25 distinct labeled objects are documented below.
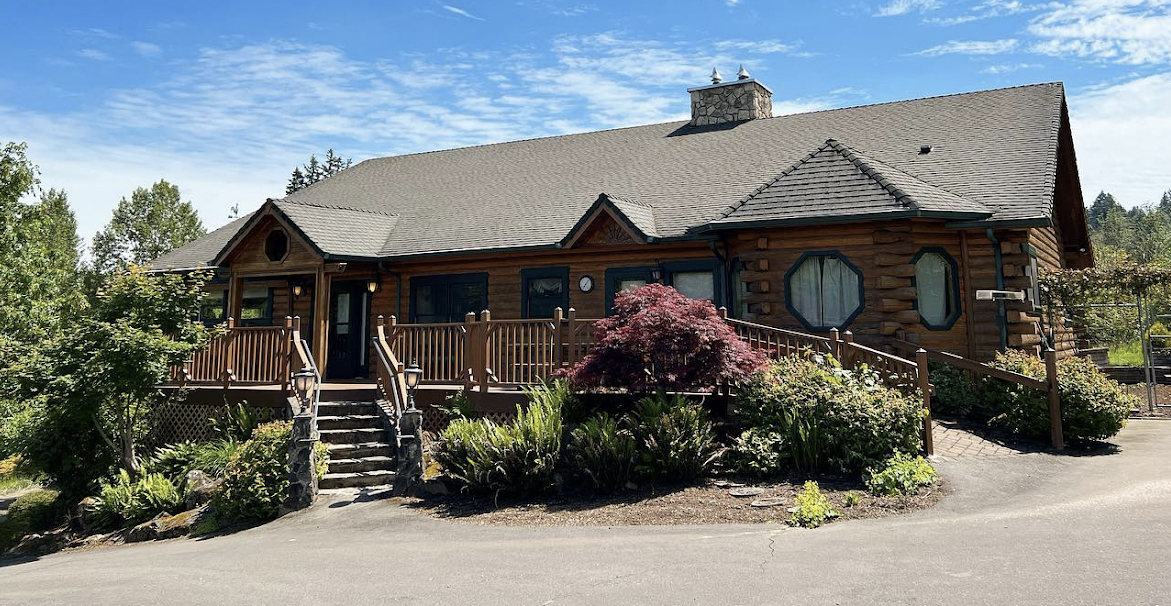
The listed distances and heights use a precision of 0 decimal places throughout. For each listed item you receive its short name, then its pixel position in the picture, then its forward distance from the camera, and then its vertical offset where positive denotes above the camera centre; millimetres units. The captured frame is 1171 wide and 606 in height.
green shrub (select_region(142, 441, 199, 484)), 12258 -1684
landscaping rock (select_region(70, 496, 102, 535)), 11234 -2373
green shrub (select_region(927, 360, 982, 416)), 11805 -696
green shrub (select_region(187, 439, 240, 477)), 11391 -1534
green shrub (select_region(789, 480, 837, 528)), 7301 -1619
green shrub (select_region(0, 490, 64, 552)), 12188 -2668
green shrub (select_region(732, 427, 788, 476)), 8945 -1241
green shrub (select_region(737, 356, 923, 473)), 8742 -793
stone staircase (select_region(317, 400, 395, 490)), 10602 -1335
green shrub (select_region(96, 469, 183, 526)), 10898 -2096
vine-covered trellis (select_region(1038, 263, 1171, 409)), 14406 +1218
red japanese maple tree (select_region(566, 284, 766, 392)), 9586 +25
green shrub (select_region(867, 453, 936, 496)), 8062 -1423
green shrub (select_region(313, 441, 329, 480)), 10328 -1440
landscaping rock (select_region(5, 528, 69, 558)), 10922 -2785
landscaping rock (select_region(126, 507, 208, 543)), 10000 -2292
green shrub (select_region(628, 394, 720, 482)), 8961 -1112
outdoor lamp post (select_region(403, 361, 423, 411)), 10380 -272
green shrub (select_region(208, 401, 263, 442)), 12361 -1064
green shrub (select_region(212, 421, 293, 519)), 9664 -1613
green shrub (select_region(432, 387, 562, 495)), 9148 -1235
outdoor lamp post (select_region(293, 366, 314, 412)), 9758 -303
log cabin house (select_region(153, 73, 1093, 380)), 13039 +2545
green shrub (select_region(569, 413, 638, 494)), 9008 -1279
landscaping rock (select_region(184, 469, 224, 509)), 10617 -1891
